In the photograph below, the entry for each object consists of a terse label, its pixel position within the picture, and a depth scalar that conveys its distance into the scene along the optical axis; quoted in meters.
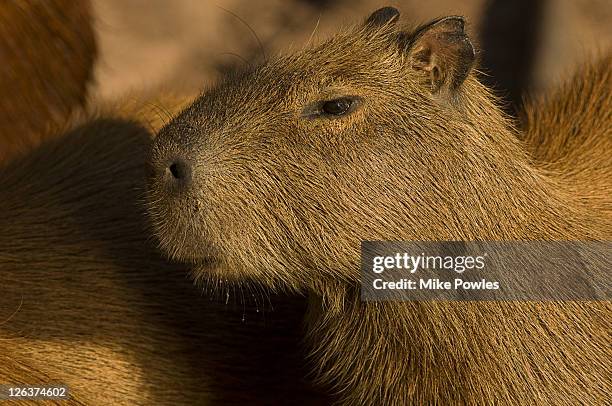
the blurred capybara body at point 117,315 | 4.19
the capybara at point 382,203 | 3.36
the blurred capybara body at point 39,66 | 5.73
